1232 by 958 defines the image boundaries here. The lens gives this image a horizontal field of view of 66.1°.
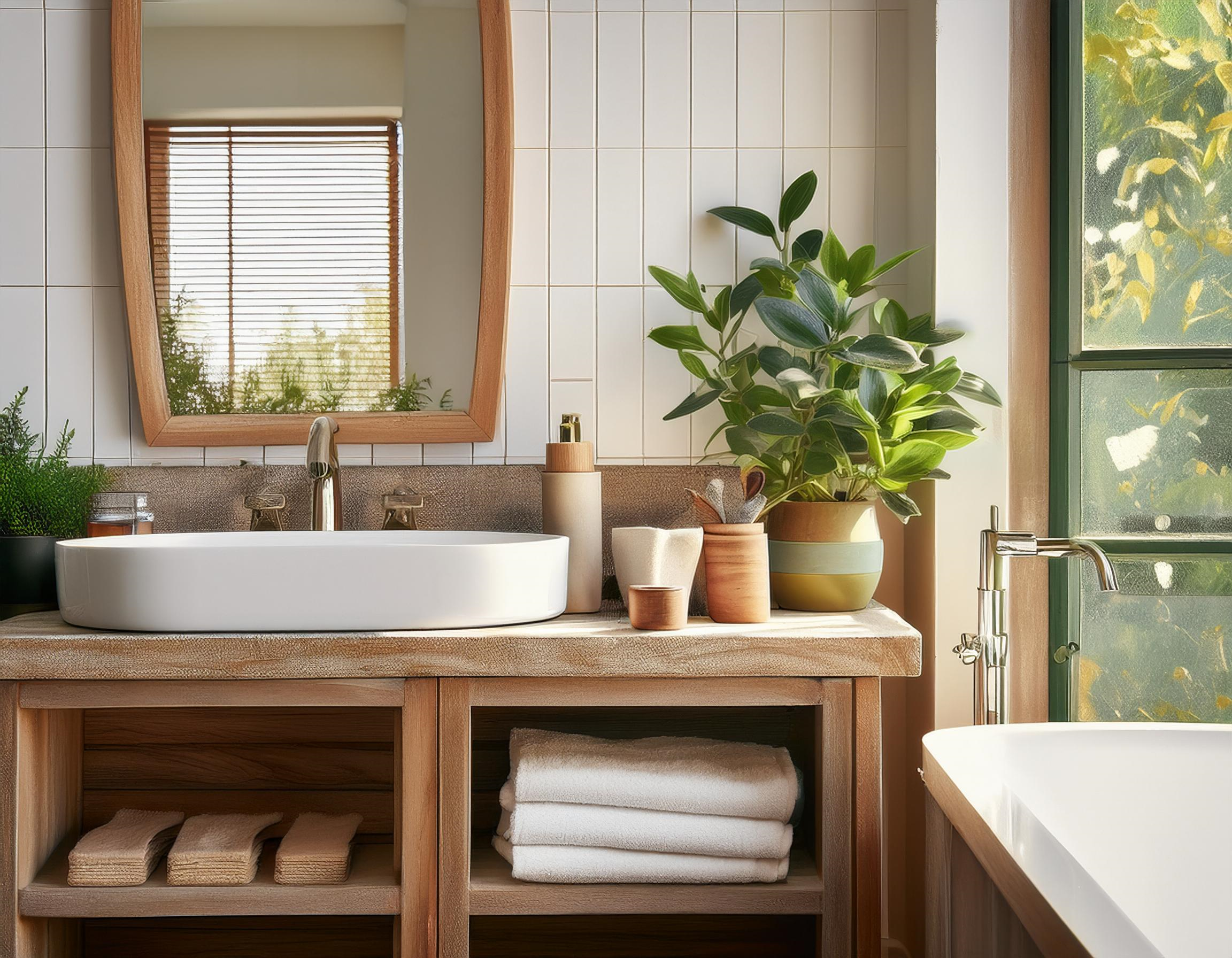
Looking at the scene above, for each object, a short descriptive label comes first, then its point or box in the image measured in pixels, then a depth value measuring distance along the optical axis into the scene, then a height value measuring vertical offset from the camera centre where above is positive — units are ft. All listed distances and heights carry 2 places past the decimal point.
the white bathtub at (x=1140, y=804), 3.80 -1.36
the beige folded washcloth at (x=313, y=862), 3.82 -1.55
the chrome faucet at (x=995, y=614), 4.05 -0.60
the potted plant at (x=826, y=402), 4.27 +0.35
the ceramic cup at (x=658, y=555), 4.12 -0.34
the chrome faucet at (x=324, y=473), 4.65 +0.02
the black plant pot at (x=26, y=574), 4.35 -0.44
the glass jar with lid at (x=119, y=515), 4.60 -0.18
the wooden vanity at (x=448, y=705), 3.65 -0.90
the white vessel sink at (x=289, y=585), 3.65 -0.42
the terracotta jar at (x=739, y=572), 4.10 -0.41
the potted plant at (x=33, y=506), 4.36 -0.14
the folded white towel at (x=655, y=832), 3.77 -1.42
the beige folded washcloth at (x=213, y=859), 3.78 -1.53
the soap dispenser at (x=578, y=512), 4.32 -0.16
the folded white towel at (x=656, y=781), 3.82 -1.24
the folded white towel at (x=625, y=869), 3.75 -1.56
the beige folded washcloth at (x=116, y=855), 3.76 -1.52
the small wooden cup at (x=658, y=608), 3.90 -0.54
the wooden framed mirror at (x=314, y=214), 5.00 +1.41
